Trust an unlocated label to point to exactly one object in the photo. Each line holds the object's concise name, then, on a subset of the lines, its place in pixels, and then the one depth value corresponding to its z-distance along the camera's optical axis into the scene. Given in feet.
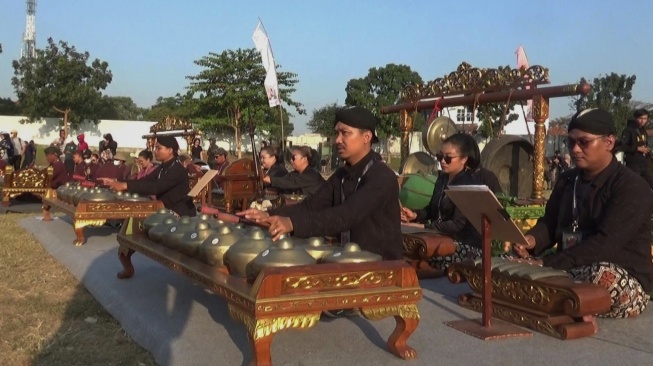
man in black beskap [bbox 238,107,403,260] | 11.26
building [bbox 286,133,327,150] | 134.31
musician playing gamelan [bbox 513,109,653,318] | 12.19
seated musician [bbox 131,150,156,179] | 29.07
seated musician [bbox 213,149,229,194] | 32.61
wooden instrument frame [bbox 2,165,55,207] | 36.68
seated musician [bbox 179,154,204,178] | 35.32
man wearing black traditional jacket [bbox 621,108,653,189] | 27.86
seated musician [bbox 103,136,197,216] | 21.90
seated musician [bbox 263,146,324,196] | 24.95
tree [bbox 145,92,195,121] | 106.83
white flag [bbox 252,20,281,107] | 34.32
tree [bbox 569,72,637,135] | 115.34
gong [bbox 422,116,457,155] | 27.73
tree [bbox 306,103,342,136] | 124.66
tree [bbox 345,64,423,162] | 125.39
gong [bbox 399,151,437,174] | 29.01
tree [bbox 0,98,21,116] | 133.46
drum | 22.68
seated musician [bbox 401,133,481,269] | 17.22
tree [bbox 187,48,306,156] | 101.19
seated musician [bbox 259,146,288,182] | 27.09
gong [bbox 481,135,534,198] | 26.22
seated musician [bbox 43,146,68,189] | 36.32
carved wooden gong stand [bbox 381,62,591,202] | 22.41
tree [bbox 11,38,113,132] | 109.29
